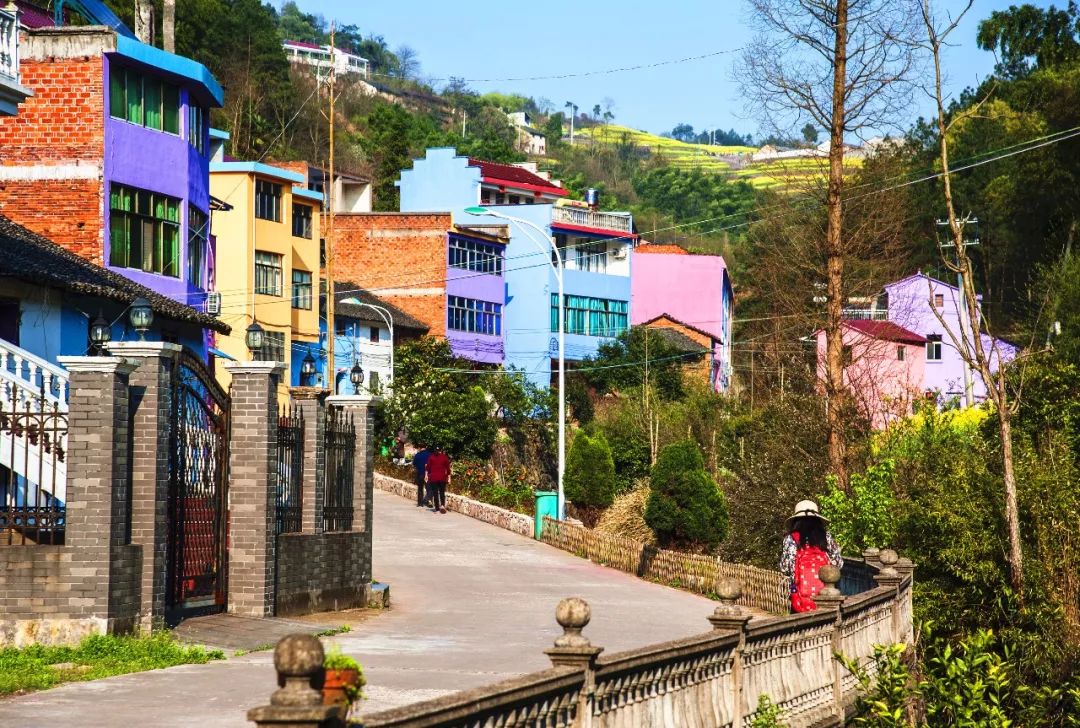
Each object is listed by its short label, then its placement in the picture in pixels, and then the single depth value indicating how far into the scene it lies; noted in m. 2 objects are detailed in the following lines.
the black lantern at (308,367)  55.07
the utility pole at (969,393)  46.90
